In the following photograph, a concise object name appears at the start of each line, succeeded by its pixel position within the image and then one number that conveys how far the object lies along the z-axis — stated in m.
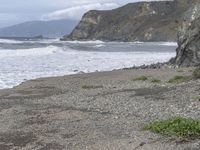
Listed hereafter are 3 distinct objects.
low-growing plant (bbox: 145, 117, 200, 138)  10.52
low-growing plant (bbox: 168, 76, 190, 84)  22.23
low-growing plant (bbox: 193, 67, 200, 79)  21.30
